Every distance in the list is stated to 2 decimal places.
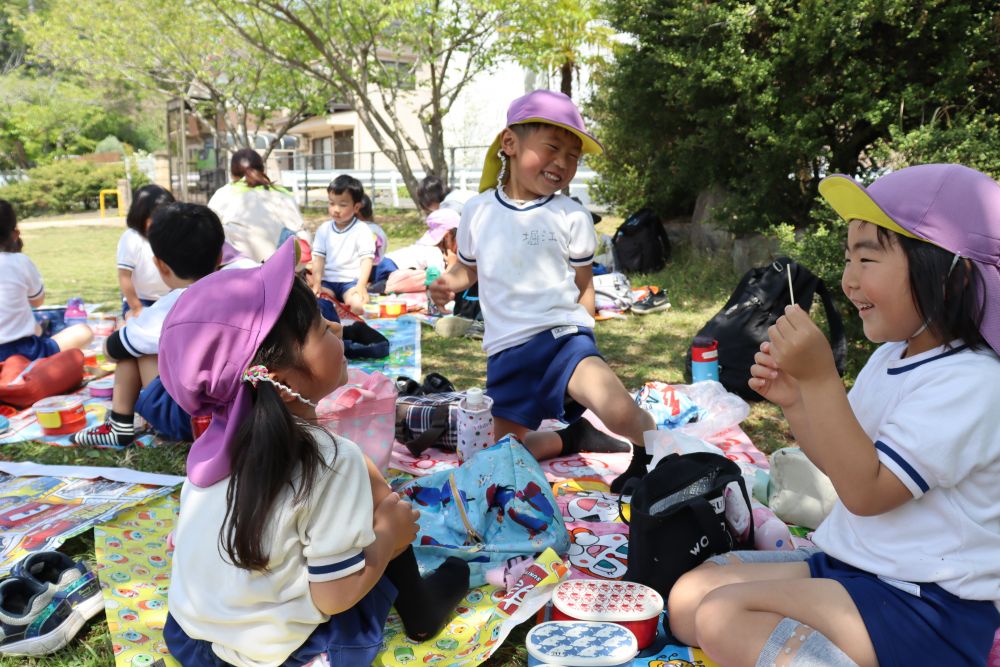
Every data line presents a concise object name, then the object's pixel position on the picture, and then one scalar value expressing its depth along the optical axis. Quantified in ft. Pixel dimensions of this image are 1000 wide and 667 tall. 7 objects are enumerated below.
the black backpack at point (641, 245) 27.81
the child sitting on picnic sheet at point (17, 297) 15.56
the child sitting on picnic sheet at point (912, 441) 5.49
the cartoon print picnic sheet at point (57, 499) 9.36
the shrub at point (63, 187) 71.31
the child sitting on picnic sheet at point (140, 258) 17.04
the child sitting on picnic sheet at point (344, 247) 23.00
